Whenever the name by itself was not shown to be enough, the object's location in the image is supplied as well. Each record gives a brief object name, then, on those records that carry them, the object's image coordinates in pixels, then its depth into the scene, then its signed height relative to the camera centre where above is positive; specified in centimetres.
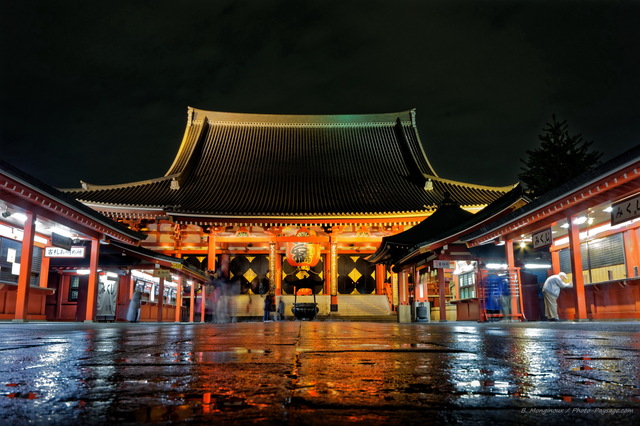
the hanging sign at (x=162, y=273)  1590 +85
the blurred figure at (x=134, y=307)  1544 -23
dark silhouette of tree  2489 +696
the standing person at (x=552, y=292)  1239 +13
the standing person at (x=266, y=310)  1872 -42
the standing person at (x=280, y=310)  1933 -44
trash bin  1446 -41
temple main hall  2006 +433
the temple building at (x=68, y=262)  1015 +109
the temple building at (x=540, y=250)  884 +129
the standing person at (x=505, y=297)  1214 +1
